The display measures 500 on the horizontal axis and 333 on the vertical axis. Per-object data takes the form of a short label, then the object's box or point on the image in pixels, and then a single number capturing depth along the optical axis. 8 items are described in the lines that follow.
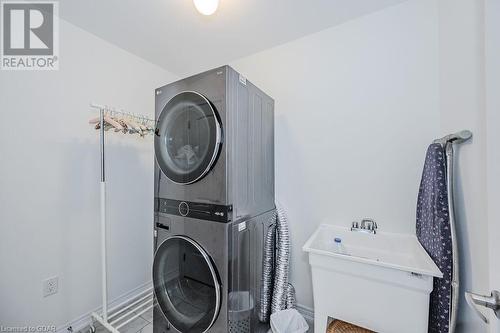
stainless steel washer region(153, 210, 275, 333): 1.23
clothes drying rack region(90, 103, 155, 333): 1.56
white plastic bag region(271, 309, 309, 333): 1.49
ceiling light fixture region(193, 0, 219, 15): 1.29
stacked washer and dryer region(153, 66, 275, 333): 1.24
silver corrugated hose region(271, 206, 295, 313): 1.63
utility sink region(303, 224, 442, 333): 1.06
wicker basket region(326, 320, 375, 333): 1.21
